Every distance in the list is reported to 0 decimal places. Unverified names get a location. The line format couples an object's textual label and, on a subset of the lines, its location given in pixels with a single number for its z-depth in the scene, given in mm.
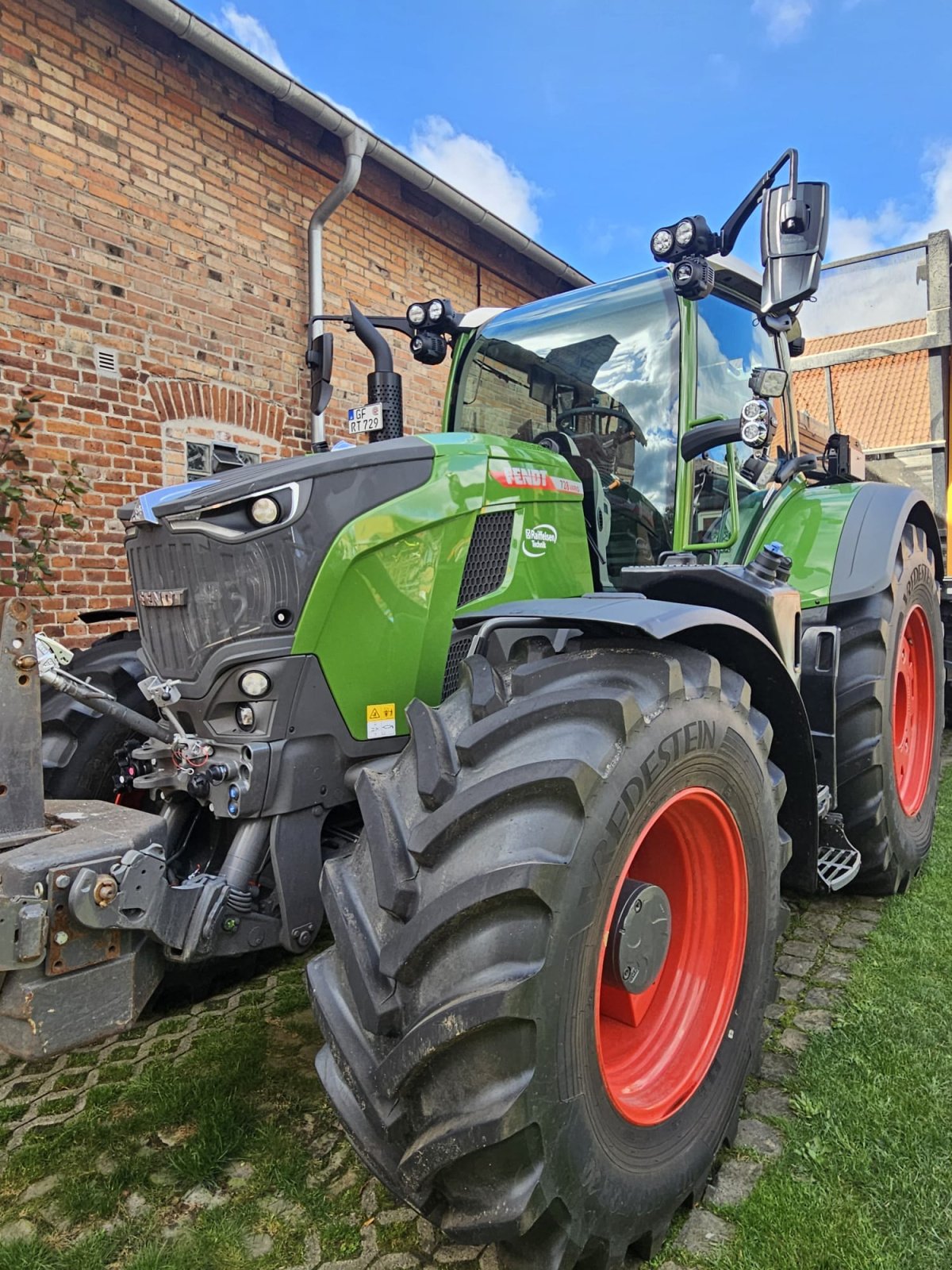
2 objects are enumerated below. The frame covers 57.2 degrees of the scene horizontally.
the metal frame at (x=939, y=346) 6293
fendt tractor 1411
